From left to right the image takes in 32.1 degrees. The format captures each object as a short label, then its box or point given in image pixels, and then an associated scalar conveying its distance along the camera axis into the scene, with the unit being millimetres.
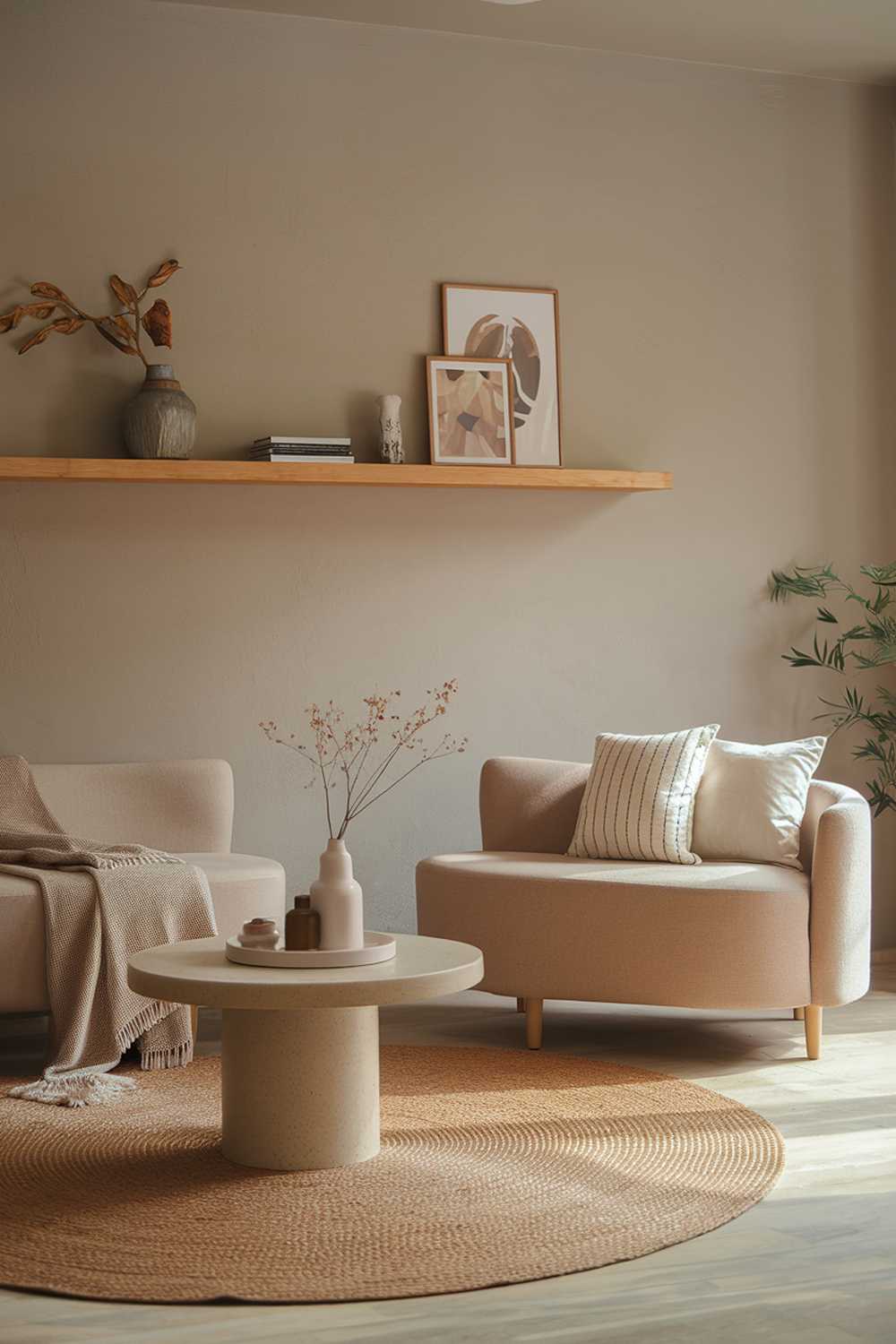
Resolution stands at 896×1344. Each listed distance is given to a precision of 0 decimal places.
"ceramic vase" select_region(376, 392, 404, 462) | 4789
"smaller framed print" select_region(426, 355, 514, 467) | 4922
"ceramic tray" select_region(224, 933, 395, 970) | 2971
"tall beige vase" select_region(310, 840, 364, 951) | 3041
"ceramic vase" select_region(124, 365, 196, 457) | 4492
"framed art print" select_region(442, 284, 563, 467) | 4980
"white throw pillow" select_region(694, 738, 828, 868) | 4156
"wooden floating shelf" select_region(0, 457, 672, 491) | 4422
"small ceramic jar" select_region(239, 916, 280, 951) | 3076
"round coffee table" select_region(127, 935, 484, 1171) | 2924
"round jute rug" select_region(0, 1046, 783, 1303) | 2484
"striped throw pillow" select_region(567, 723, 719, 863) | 4234
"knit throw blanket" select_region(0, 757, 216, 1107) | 3760
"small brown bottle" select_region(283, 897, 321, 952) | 3033
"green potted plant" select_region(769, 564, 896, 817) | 5297
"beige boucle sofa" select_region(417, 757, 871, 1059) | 3857
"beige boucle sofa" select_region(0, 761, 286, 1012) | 4184
